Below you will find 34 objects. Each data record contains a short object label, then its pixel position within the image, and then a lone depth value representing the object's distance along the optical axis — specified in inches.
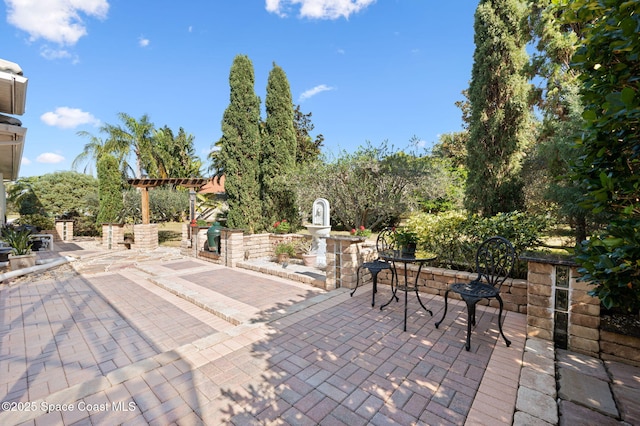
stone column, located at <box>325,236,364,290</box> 196.5
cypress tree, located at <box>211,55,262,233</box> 431.8
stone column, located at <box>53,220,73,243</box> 547.8
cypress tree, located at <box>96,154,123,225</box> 520.4
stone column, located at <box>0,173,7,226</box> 397.1
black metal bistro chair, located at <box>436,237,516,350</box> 107.7
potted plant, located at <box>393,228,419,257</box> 152.3
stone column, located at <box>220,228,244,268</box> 293.0
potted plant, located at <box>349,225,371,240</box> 299.3
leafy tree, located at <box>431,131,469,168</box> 650.8
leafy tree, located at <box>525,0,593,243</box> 241.0
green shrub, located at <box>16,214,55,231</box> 552.7
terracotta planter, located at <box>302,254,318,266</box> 279.6
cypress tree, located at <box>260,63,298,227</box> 463.2
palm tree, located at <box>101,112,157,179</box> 882.1
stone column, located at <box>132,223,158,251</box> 429.1
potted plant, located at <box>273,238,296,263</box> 296.2
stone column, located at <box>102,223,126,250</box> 464.8
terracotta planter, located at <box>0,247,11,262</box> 261.4
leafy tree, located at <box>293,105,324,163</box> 907.4
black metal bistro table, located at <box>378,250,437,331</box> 138.9
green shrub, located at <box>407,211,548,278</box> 163.5
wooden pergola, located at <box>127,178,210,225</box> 423.8
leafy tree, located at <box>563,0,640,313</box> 54.7
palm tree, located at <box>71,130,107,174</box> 891.4
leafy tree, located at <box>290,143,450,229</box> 463.8
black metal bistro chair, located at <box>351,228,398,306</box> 161.5
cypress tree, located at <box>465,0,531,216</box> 240.1
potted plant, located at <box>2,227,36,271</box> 265.3
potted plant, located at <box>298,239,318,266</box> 280.1
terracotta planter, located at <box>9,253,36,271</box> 263.7
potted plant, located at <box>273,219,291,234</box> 370.0
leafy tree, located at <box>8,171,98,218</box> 671.8
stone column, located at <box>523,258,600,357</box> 104.7
